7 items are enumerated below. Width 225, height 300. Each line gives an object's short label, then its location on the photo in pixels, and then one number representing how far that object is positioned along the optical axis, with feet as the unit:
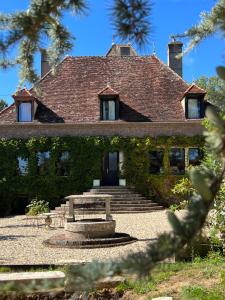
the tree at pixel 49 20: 7.24
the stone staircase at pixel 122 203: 54.83
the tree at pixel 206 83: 132.18
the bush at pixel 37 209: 54.79
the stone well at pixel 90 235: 30.76
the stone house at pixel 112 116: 63.77
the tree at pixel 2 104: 130.56
